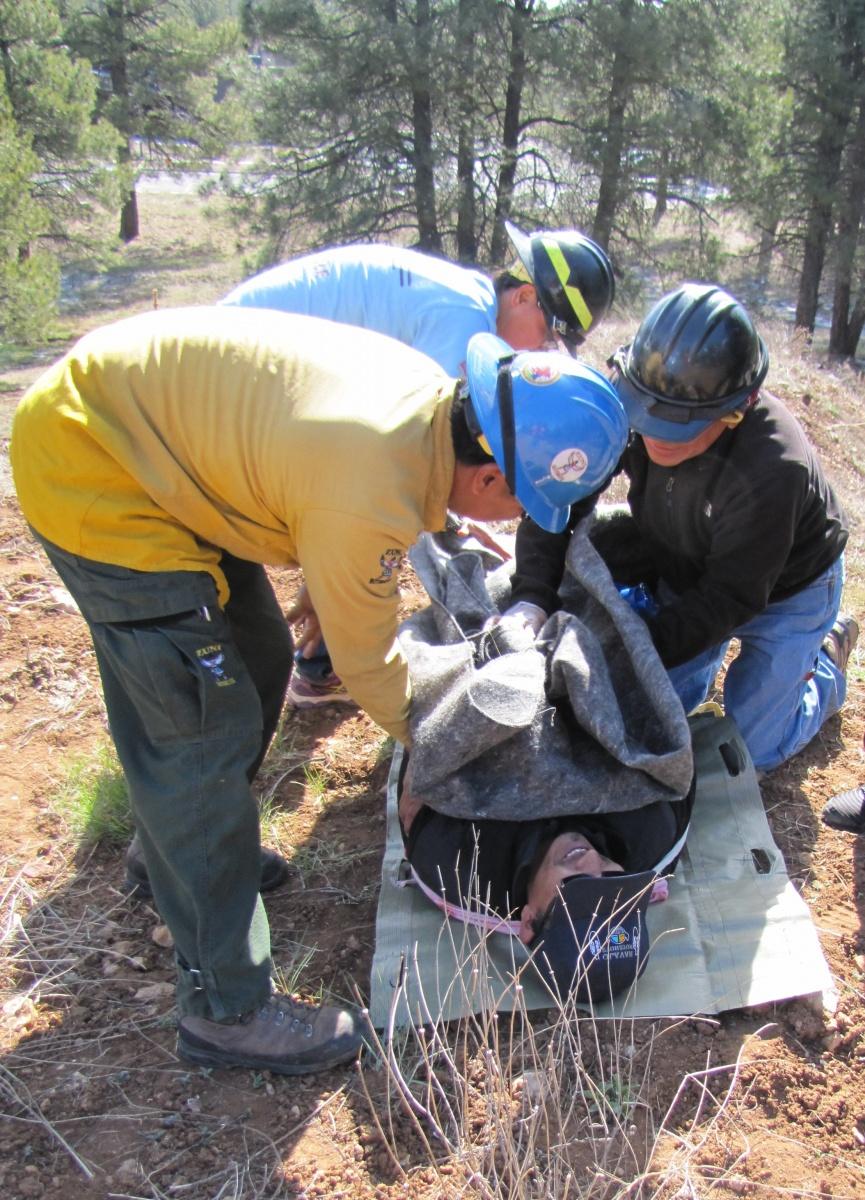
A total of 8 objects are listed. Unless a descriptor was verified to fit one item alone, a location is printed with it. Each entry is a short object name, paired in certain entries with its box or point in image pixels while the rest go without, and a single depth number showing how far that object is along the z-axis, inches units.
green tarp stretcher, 92.0
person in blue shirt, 118.3
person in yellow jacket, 70.5
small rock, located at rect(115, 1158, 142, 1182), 76.7
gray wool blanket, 92.7
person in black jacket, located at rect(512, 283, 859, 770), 95.7
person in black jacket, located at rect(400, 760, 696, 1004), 85.7
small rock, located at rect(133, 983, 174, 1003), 93.3
